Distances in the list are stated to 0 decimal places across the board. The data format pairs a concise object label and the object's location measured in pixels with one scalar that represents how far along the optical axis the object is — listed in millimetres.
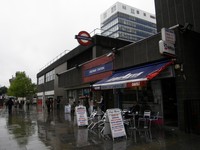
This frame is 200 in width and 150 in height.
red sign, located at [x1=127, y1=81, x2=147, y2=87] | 8719
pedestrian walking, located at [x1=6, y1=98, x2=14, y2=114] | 21972
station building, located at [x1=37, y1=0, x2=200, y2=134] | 8953
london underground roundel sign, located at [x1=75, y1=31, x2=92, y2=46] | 16881
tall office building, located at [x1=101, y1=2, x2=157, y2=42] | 83812
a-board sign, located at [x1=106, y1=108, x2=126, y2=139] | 7605
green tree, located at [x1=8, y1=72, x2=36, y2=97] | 48750
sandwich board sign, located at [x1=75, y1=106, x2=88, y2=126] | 10875
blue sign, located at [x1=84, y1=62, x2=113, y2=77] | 14445
